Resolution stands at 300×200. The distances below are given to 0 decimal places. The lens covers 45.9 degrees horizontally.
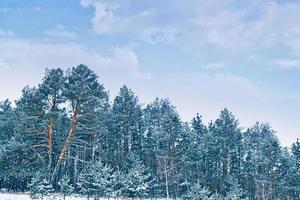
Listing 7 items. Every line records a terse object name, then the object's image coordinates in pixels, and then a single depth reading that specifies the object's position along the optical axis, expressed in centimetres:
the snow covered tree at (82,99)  4091
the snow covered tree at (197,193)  4734
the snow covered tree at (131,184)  4250
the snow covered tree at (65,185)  3710
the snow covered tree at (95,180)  3784
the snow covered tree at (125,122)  5275
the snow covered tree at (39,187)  3522
